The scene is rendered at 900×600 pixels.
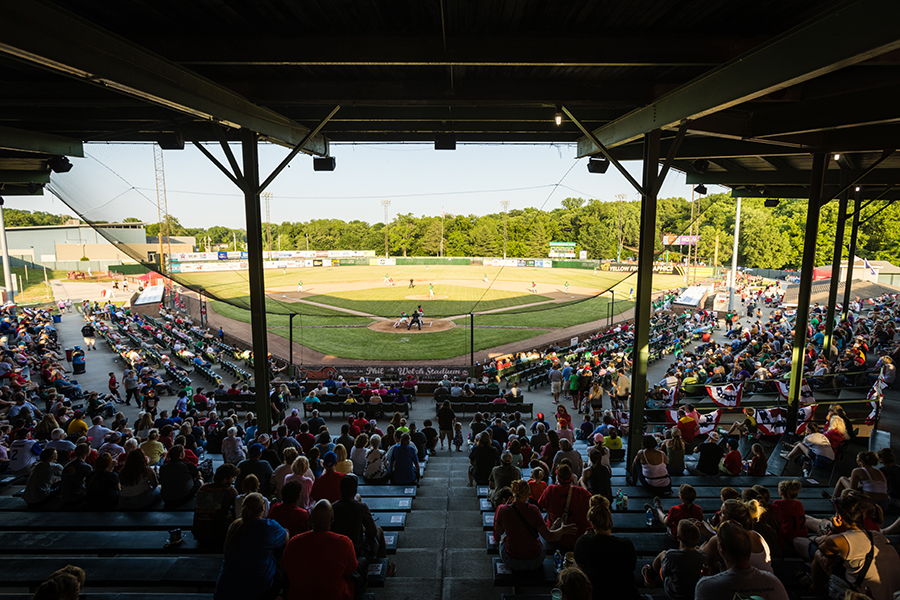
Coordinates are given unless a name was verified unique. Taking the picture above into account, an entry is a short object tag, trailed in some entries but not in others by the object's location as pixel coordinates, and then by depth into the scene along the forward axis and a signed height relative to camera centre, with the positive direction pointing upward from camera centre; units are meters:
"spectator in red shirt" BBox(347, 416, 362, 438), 8.91 -3.46
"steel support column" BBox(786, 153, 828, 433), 9.51 -0.71
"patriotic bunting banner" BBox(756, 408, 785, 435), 9.84 -3.56
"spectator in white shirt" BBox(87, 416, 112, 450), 8.30 -3.36
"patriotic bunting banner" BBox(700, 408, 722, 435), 10.27 -3.74
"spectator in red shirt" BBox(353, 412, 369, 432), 9.01 -3.41
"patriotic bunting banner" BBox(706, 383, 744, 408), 11.02 -3.40
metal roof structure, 4.27 +2.22
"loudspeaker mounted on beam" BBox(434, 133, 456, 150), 9.95 +2.16
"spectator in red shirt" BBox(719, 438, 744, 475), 7.25 -3.26
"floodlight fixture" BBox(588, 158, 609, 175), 10.41 +1.79
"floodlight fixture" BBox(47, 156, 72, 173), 9.64 +1.57
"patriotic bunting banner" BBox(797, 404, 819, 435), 9.80 -3.45
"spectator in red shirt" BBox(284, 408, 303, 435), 9.64 -3.63
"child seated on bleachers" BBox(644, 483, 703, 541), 4.35 -2.45
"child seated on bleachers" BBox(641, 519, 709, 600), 3.43 -2.30
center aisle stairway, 4.27 -3.22
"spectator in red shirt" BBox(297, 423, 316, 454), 7.46 -3.07
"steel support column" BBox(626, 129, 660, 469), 7.25 -0.79
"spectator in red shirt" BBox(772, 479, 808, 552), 4.62 -2.56
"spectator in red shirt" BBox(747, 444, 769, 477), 7.15 -3.23
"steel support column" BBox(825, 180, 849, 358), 14.29 -0.62
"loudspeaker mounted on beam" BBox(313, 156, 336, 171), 10.62 +1.80
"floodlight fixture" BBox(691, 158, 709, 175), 10.48 +1.85
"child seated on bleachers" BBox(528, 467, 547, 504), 5.06 -2.52
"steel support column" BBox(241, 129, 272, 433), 7.50 -0.61
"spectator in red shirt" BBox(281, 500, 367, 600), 3.30 -2.21
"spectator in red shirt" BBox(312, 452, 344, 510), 4.97 -2.53
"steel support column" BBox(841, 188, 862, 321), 16.55 -0.21
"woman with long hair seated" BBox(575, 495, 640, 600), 3.30 -2.18
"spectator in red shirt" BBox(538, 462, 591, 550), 4.41 -2.43
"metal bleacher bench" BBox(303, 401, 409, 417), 12.77 -4.41
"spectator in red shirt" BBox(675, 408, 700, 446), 8.89 -3.35
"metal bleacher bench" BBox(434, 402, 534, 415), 12.89 -4.39
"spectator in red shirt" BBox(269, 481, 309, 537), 4.06 -2.30
